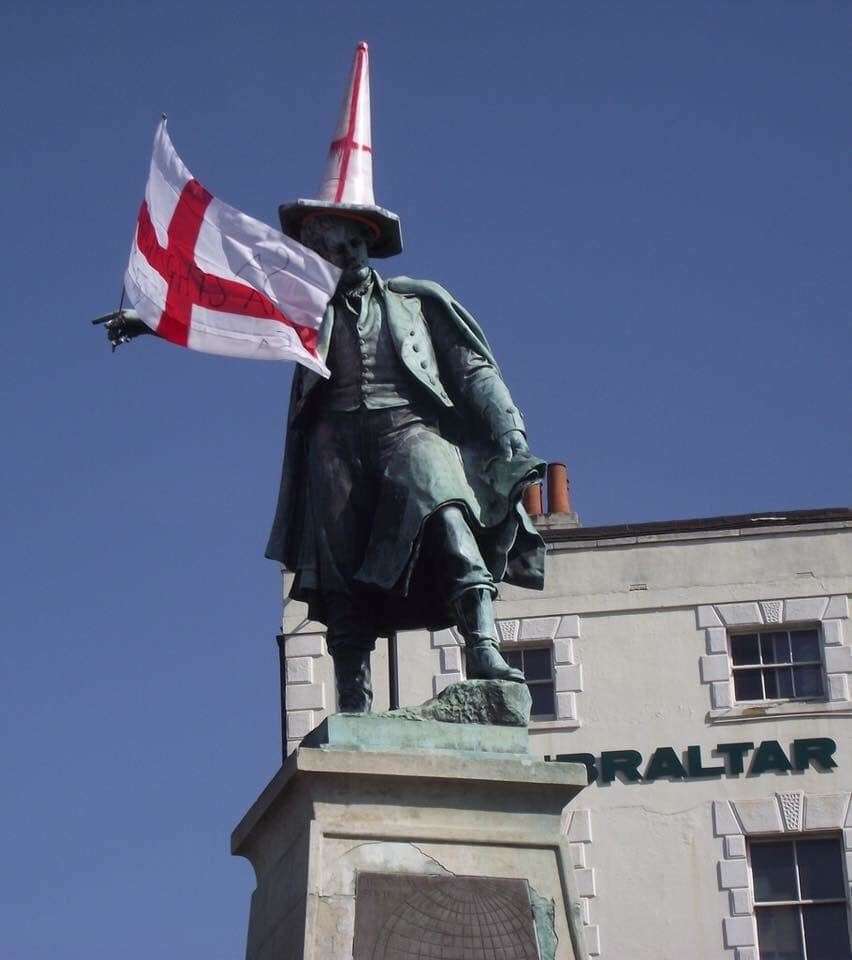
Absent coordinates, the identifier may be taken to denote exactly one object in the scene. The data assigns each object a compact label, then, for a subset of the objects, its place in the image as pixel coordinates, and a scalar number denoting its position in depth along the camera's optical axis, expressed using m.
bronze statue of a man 12.05
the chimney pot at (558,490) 33.00
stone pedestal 10.98
